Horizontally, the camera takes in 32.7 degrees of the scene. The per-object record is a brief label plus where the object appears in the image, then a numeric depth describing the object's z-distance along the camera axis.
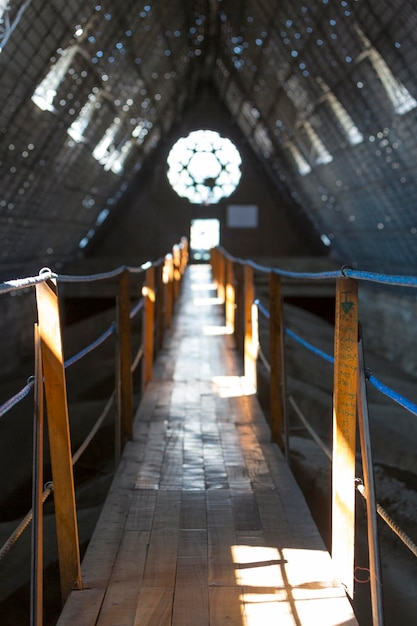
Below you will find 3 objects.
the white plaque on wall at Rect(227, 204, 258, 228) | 24.34
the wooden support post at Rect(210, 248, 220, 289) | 16.62
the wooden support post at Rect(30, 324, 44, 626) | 2.32
